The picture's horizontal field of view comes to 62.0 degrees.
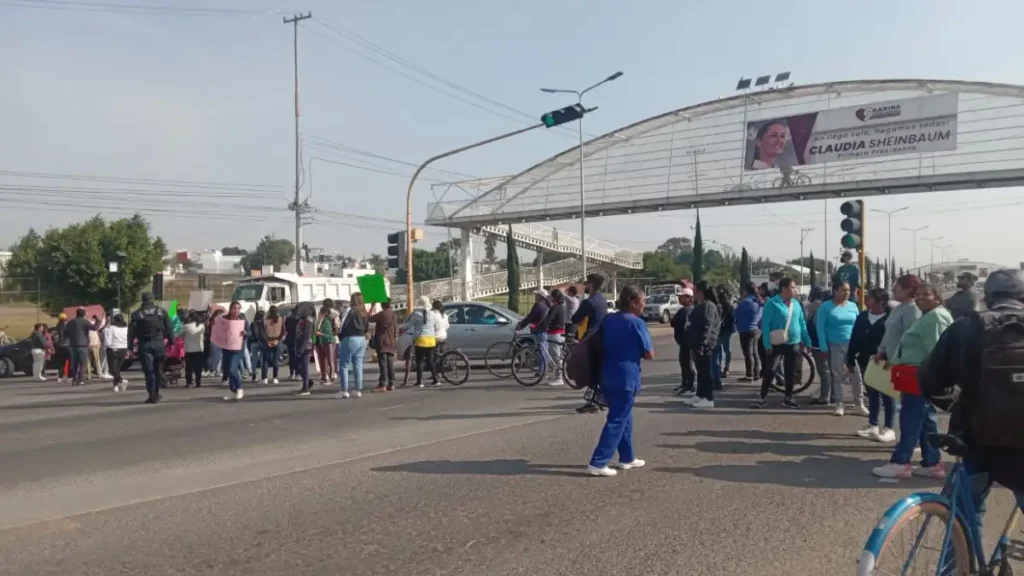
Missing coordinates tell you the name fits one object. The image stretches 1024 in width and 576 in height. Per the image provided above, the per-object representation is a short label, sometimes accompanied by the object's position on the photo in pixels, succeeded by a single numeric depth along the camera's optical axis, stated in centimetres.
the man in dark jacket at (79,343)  1875
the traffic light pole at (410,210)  2366
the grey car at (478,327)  1891
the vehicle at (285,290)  2911
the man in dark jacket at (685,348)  1344
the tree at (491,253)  7757
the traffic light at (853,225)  1430
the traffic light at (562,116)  2170
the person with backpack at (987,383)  368
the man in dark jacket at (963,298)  1070
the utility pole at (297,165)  4354
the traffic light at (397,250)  2325
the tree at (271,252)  12950
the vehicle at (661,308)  4438
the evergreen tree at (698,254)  5553
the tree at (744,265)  5572
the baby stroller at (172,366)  1831
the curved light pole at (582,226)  4153
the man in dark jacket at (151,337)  1402
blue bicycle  369
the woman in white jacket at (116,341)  1798
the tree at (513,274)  4838
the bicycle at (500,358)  1719
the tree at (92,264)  4584
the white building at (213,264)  10949
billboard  4050
